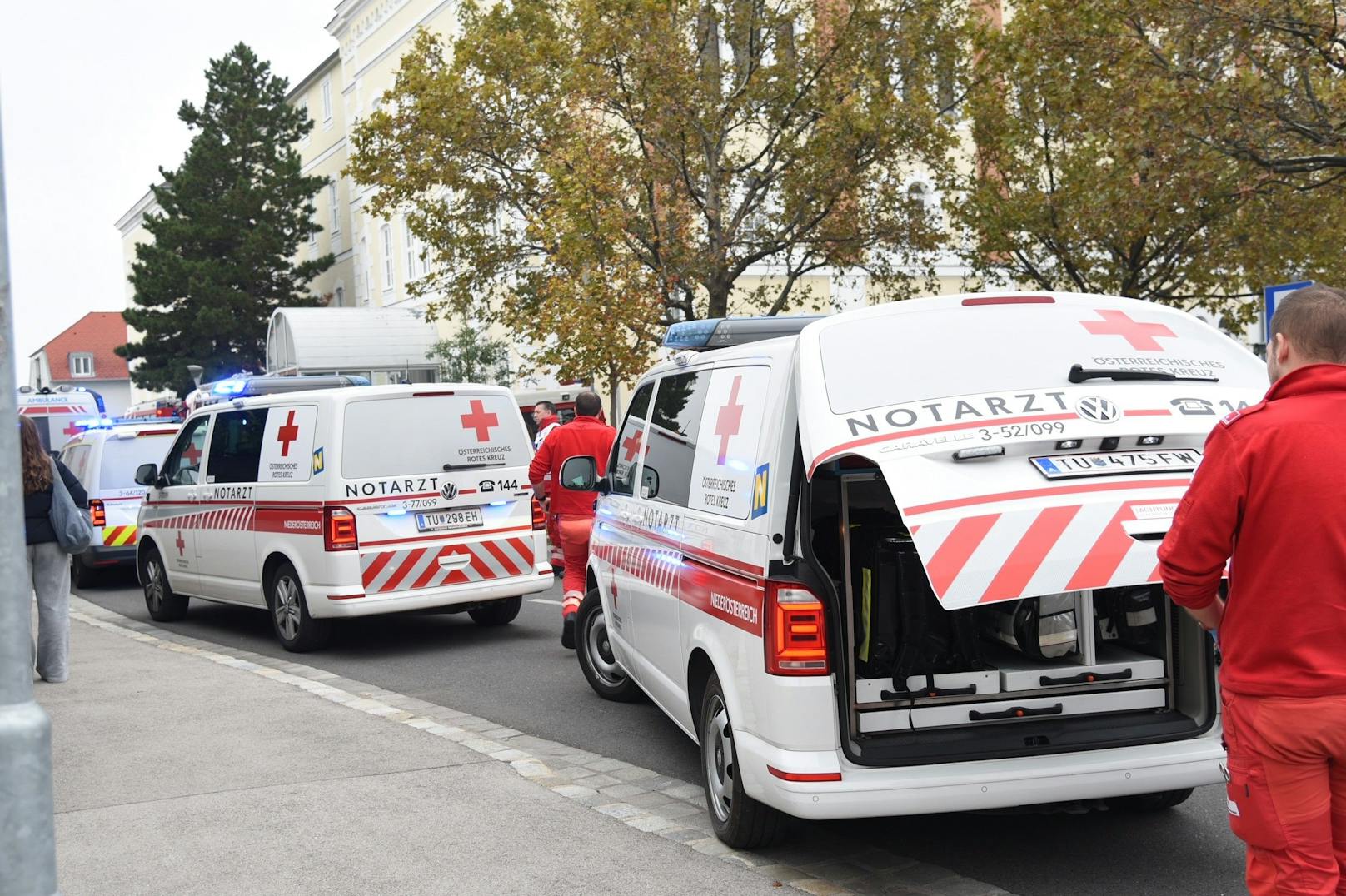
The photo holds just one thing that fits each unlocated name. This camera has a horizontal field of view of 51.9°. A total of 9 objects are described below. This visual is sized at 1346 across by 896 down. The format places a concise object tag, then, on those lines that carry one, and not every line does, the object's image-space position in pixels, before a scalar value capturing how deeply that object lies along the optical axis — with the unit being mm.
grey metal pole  2691
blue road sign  12934
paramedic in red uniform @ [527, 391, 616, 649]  9750
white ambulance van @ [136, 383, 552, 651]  10344
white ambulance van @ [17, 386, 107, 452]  29641
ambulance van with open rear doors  4387
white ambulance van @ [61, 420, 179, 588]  16984
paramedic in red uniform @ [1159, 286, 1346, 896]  3143
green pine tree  54188
